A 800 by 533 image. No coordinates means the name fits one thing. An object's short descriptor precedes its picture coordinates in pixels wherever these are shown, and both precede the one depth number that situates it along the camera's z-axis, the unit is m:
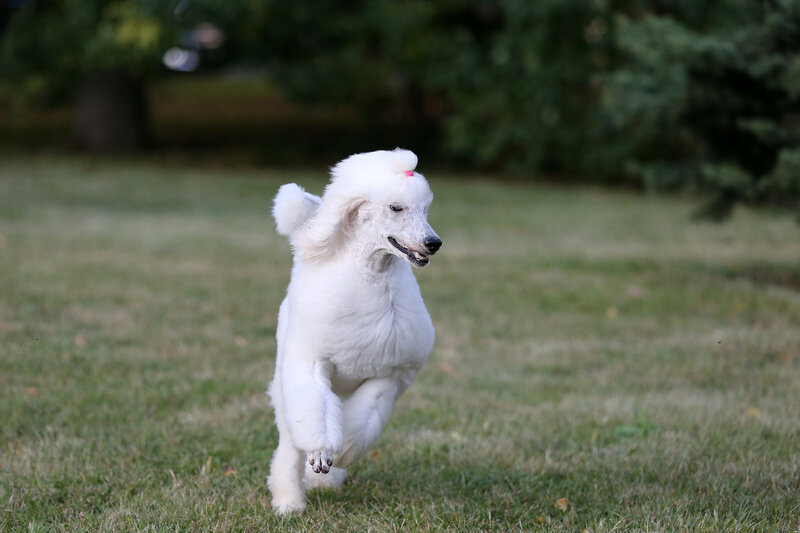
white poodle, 6.86
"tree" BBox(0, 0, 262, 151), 33.91
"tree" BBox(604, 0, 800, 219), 15.54
